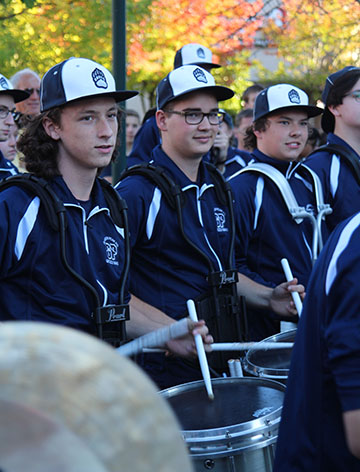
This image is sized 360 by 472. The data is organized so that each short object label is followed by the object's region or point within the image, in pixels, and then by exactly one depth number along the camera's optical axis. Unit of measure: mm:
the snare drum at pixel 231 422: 5098
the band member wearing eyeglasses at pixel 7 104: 10469
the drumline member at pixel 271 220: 9516
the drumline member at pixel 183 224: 8008
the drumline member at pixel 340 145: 10336
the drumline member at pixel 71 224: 6230
